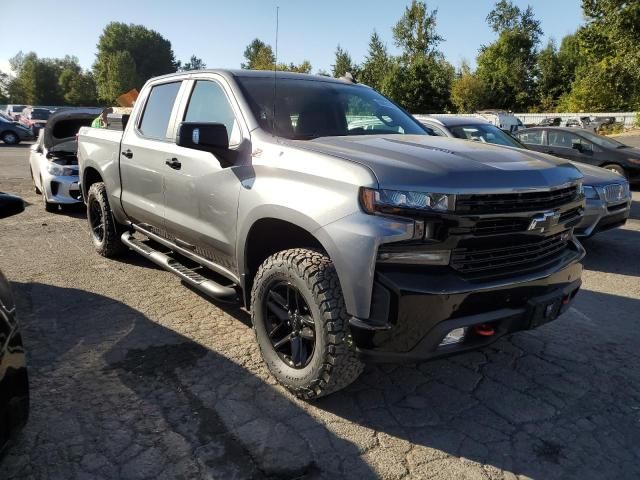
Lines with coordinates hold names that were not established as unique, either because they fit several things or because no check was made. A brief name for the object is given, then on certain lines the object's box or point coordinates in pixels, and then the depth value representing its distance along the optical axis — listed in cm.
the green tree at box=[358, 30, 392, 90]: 5391
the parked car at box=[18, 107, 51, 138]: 2801
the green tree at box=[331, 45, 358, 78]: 5185
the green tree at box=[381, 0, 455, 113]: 4582
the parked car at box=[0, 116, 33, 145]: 2478
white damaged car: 820
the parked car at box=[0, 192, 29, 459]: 210
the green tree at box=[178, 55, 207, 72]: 10205
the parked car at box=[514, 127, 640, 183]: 1091
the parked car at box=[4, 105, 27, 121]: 3636
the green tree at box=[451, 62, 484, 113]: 5172
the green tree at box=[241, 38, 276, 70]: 9346
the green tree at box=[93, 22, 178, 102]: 9062
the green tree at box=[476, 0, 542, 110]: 5675
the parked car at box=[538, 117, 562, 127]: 3200
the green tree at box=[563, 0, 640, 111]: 3130
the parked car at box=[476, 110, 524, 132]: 2344
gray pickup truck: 246
